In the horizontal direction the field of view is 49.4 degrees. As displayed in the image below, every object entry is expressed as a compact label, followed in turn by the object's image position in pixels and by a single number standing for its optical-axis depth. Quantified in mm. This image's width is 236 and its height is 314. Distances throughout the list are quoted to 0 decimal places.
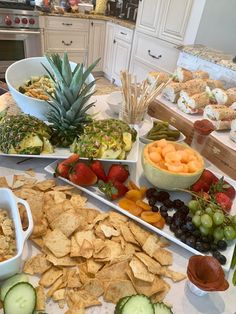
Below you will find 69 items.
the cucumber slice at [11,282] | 503
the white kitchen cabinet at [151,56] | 2553
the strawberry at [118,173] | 788
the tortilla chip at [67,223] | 646
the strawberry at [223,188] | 784
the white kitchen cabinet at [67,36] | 3047
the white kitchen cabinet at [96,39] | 3363
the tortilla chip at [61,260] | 581
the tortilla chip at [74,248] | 599
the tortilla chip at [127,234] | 650
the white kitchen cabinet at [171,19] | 2223
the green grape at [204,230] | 636
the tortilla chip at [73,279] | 550
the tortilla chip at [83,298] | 521
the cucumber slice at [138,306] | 477
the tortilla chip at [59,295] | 527
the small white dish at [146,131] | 1041
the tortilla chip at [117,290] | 538
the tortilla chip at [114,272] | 574
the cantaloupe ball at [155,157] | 796
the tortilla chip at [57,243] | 599
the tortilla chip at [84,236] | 632
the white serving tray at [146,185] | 640
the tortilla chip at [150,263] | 587
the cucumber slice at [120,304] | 489
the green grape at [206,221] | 627
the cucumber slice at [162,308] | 495
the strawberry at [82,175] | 764
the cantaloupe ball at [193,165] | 769
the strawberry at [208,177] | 816
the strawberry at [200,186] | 800
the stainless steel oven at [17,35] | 2645
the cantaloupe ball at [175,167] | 759
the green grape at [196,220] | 644
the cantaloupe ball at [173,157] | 790
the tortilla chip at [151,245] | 625
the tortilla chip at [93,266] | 581
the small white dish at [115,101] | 1208
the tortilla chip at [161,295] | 545
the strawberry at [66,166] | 791
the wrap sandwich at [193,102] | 1129
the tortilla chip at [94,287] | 541
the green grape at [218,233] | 638
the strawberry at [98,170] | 797
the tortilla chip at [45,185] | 769
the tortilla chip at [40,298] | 502
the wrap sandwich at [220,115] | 1043
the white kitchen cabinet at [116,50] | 3137
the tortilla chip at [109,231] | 654
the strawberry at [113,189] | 745
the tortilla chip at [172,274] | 588
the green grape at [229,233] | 632
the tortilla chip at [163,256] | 616
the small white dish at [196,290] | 557
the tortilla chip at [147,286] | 549
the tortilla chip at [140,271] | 563
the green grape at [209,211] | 652
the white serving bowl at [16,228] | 500
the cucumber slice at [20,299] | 470
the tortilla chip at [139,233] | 652
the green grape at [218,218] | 634
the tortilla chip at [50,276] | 547
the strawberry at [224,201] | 729
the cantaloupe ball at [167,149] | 815
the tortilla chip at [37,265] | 562
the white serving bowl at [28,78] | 993
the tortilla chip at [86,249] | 598
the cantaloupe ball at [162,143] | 843
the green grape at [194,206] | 687
